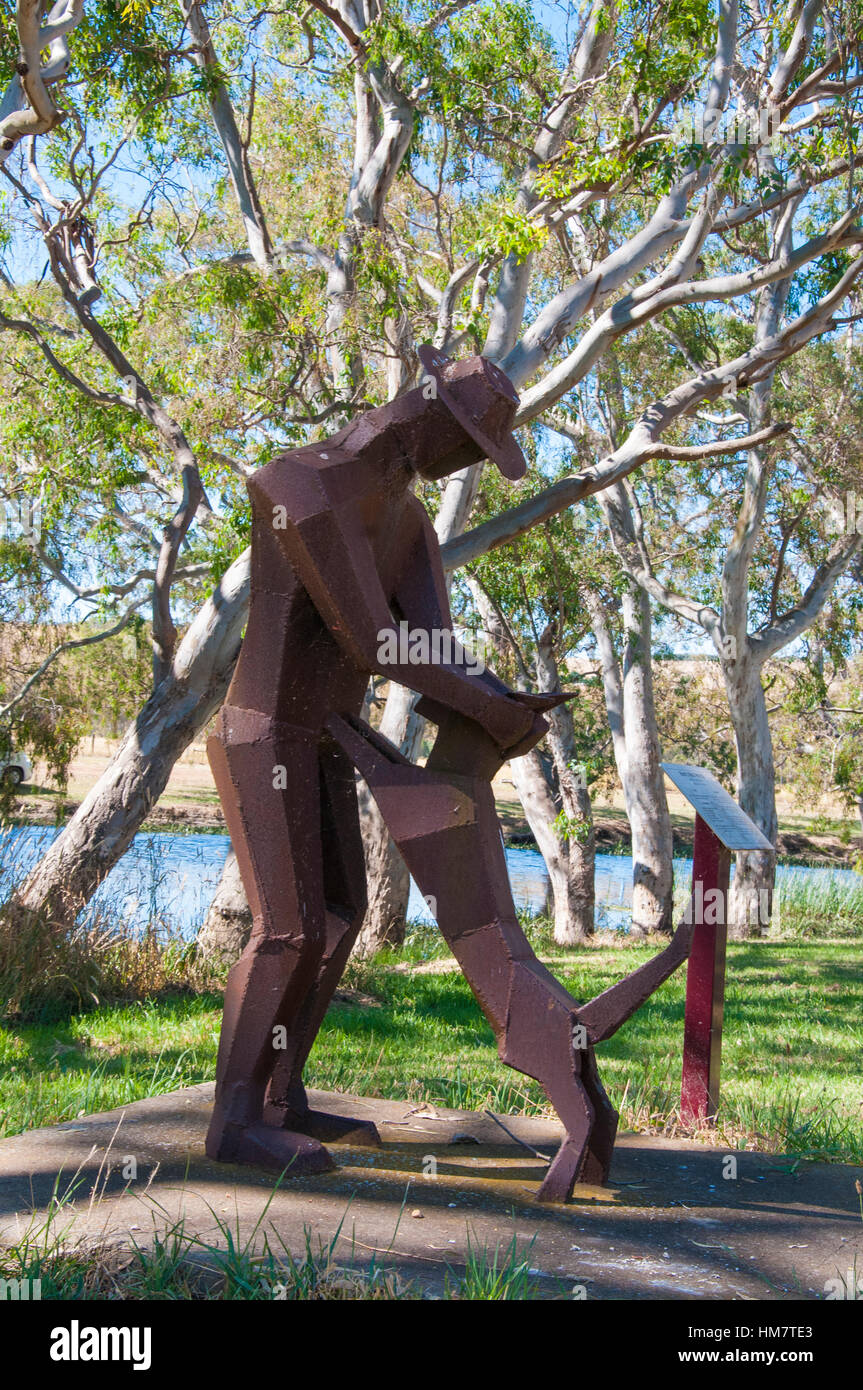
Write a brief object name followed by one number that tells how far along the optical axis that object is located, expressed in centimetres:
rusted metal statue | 382
